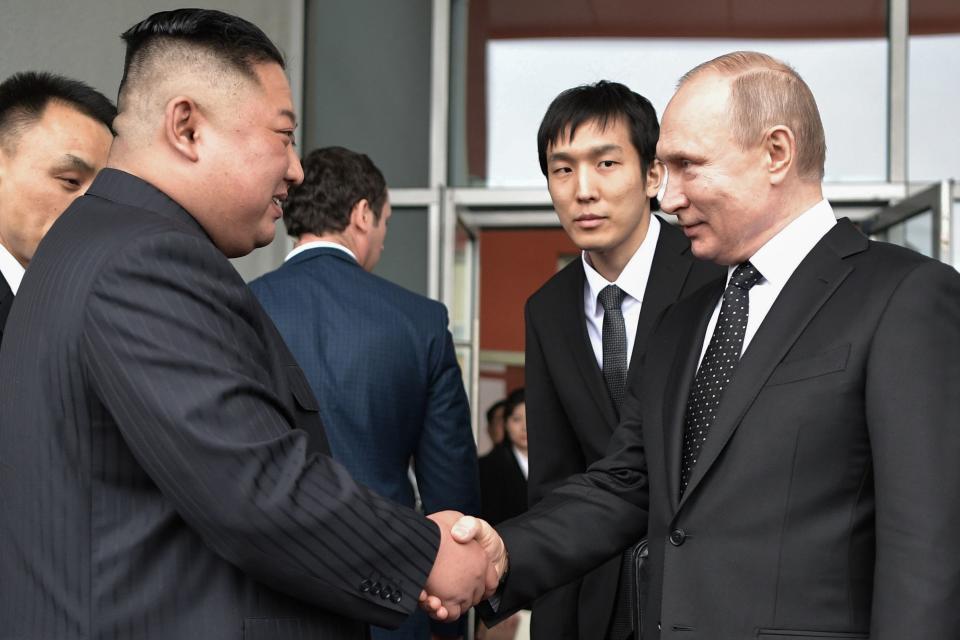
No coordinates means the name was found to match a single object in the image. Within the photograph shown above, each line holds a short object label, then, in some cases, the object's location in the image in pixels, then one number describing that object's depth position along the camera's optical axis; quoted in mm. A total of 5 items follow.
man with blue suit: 3053
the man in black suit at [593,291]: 2777
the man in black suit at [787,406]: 1735
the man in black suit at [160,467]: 1568
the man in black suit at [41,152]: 2541
